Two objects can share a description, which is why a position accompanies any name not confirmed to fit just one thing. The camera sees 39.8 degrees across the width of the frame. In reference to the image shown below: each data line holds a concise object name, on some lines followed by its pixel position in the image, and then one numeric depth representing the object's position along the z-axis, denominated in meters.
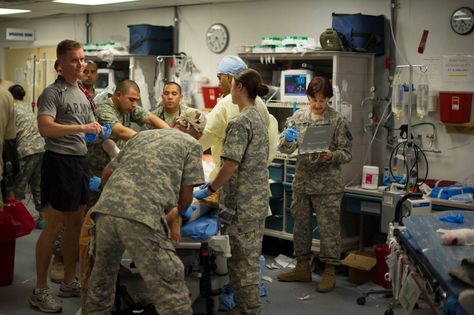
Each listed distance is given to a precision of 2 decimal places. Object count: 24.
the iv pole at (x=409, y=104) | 5.44
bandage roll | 4.26
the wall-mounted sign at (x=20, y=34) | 10.38
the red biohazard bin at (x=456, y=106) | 5.61
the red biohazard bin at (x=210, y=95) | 7.59
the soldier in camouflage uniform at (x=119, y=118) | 4.93
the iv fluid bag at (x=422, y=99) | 5.80
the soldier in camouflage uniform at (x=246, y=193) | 4.13
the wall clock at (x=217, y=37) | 7.86
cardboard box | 5.62
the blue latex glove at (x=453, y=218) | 3.47
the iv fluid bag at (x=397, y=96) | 5.83
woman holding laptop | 5.46
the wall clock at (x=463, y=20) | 5.67
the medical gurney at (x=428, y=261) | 2.42
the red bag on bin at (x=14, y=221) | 5.15
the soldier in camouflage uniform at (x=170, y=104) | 5.85
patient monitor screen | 6.28
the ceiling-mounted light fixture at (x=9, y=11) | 9.55
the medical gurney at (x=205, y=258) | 4.18
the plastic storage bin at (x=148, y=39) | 8.12
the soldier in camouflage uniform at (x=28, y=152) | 6.82
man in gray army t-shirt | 4.58
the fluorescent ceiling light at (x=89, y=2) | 7.93
